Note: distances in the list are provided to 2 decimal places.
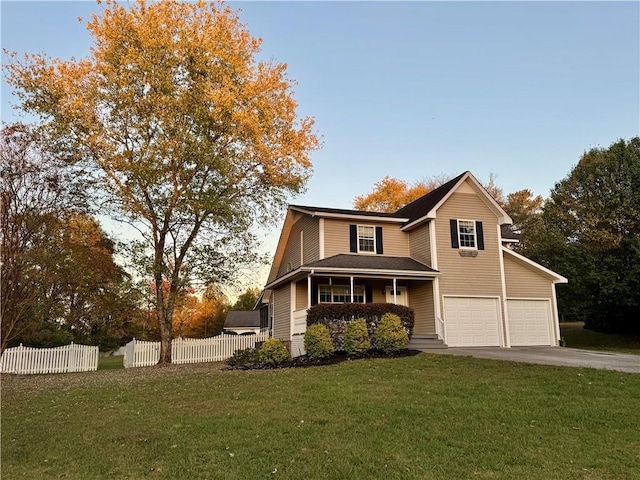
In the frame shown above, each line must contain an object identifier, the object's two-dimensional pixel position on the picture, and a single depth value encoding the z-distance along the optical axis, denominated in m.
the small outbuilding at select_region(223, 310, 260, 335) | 42.34
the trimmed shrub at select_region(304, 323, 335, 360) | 14.59
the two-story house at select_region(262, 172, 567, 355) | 18.14
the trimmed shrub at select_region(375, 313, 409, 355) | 14.70
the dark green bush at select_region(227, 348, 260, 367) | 15.65
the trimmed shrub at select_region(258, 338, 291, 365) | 14.77
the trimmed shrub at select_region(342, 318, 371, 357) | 14.53
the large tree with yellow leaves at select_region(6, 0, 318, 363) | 17.00
